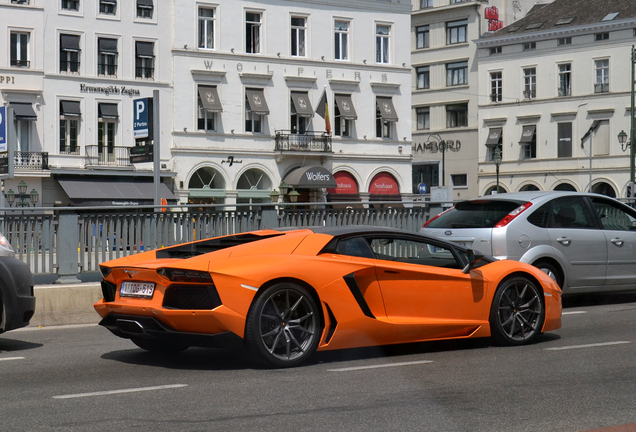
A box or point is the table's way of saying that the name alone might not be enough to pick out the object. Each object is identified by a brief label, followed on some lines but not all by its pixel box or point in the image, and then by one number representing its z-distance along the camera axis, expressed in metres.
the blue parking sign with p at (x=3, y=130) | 23.75
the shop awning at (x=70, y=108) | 46.38
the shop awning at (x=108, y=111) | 47.38
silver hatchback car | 11.94
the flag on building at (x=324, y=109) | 51.22
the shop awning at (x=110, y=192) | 45.81
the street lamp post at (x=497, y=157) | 58.81
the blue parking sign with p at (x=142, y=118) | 31.62
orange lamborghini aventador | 7.55
